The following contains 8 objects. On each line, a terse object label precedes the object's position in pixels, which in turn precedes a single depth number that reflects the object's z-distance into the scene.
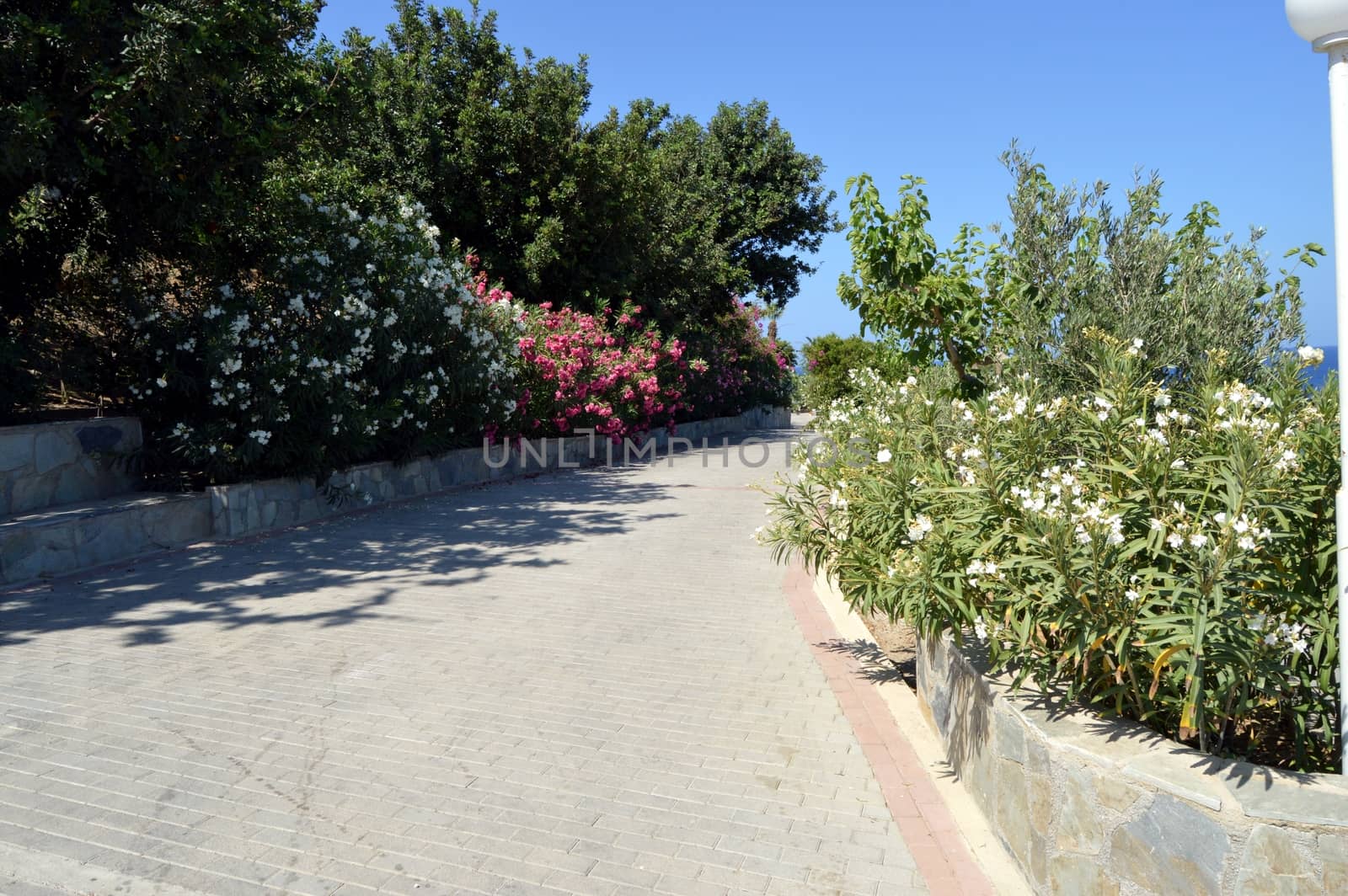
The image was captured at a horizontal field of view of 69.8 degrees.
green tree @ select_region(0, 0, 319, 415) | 8.48
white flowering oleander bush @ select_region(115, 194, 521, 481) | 10.17
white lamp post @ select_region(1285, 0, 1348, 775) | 2.92
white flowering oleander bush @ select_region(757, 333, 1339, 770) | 3.11
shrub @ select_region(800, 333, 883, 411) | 29.80
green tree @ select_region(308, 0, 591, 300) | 17.55
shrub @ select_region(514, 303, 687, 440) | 16.97
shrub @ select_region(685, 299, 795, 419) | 26.14
